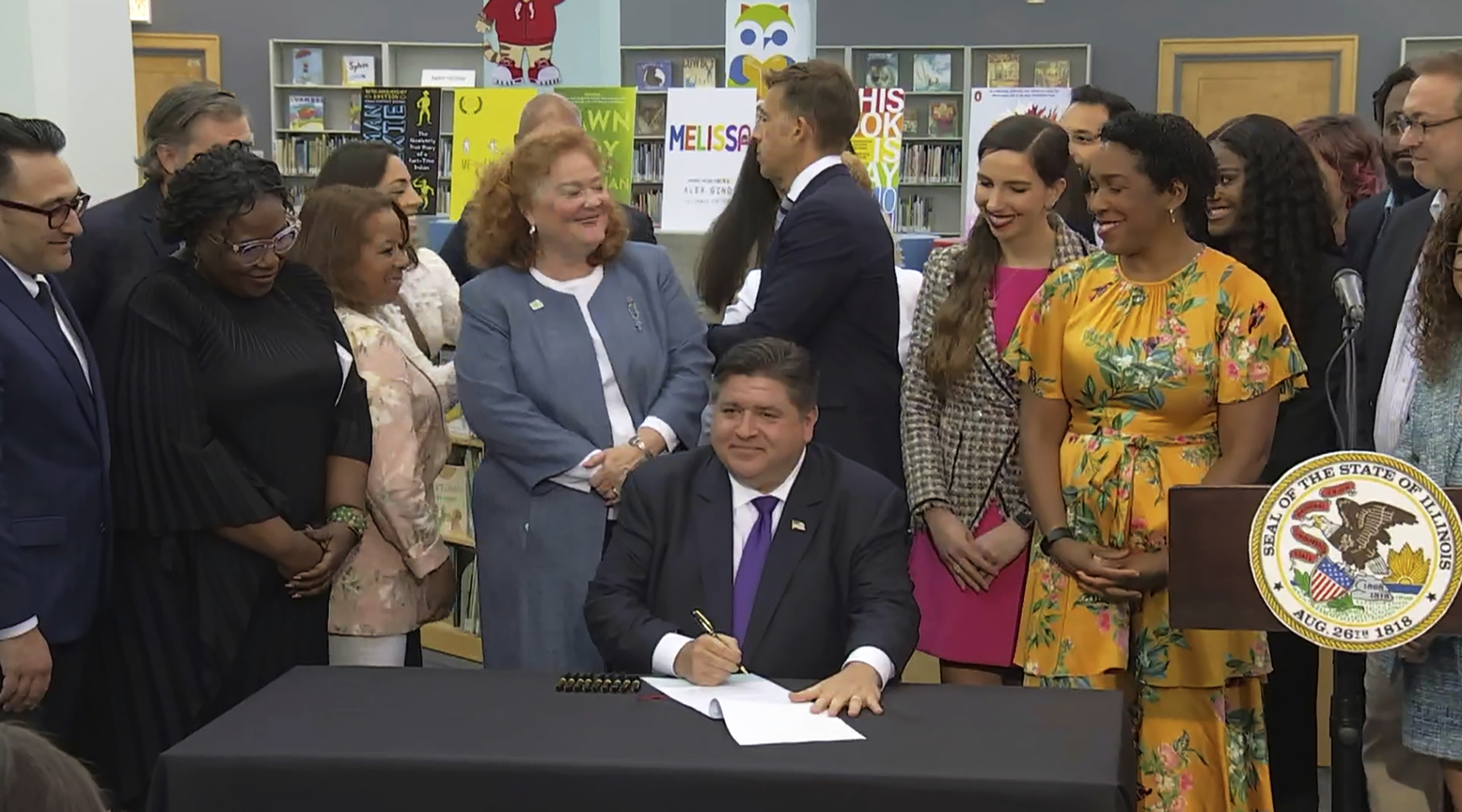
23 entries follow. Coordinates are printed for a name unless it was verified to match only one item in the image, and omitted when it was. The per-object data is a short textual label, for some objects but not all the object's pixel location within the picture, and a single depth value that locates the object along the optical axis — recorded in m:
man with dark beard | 3.52
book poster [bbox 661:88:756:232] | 5.98
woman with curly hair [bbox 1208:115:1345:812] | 3.11
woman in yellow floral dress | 2.66
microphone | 2.32
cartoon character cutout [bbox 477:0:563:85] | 6.18
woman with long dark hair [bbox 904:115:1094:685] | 2.98
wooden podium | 2.24
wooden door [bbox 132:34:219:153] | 13.31
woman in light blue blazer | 3.08
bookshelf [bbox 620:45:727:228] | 12.33
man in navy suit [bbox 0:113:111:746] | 2.54
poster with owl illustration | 6.56
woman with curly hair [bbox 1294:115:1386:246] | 4.10
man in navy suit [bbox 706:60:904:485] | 3.21
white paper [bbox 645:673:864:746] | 2.13
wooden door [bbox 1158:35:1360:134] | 12.33
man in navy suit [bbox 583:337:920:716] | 2.63
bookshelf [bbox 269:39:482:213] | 13.04
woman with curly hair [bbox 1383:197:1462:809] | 2.49
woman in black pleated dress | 2.76
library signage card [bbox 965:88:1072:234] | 10.76
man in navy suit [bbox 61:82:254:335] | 3.22
